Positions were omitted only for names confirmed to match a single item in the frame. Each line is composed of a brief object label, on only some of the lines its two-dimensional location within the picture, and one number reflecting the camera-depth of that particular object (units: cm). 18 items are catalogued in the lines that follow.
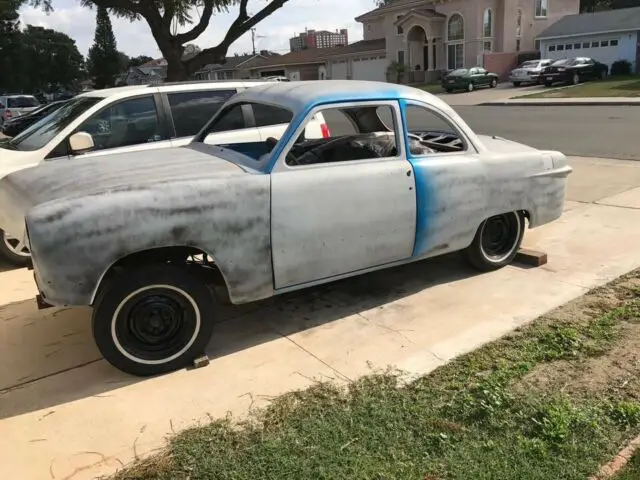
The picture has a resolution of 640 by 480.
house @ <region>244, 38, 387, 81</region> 5388
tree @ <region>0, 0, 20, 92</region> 6188
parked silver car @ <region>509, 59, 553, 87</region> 3706
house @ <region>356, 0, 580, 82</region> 4519
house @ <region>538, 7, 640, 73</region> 3969
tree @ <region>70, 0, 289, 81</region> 1983
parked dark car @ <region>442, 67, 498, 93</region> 3766
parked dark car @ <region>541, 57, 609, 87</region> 3512
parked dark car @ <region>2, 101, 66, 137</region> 1399
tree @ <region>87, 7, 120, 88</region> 7344
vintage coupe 341
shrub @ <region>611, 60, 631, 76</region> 3909
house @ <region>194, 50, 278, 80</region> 6775
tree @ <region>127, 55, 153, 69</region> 10140
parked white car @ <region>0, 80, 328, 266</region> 565
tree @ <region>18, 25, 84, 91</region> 7131
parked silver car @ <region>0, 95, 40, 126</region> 2348
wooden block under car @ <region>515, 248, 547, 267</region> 542
